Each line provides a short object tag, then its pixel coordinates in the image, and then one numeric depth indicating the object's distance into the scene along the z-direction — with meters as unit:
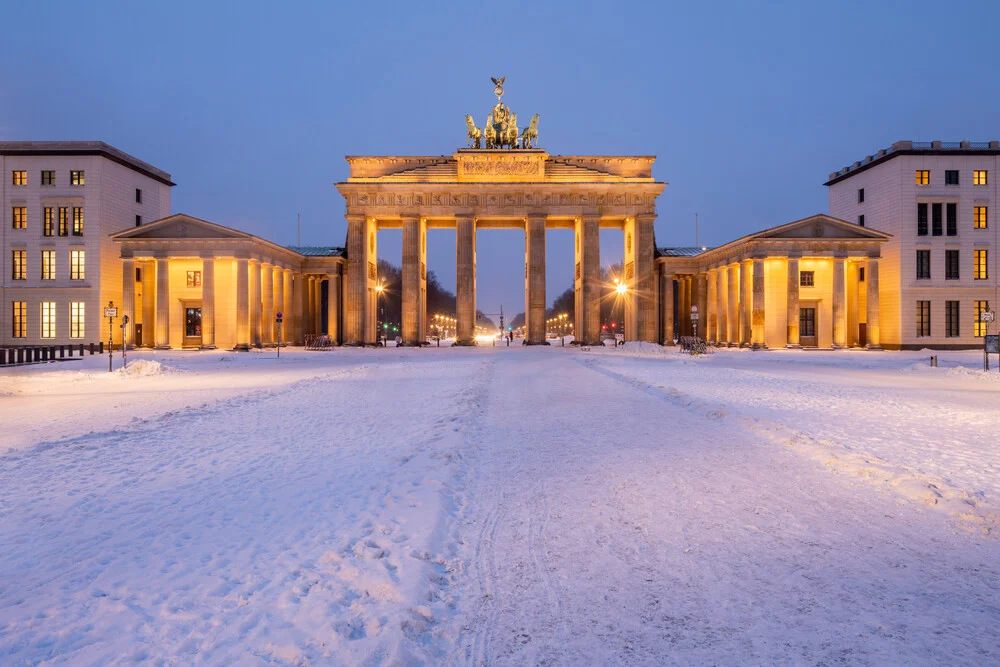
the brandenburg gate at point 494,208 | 58.84
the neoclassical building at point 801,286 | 52.69
